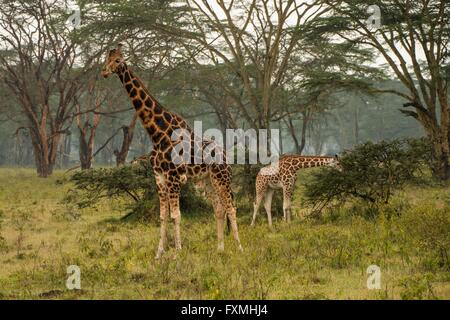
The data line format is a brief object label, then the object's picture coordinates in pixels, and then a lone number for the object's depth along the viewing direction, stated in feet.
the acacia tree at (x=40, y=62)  93.04
